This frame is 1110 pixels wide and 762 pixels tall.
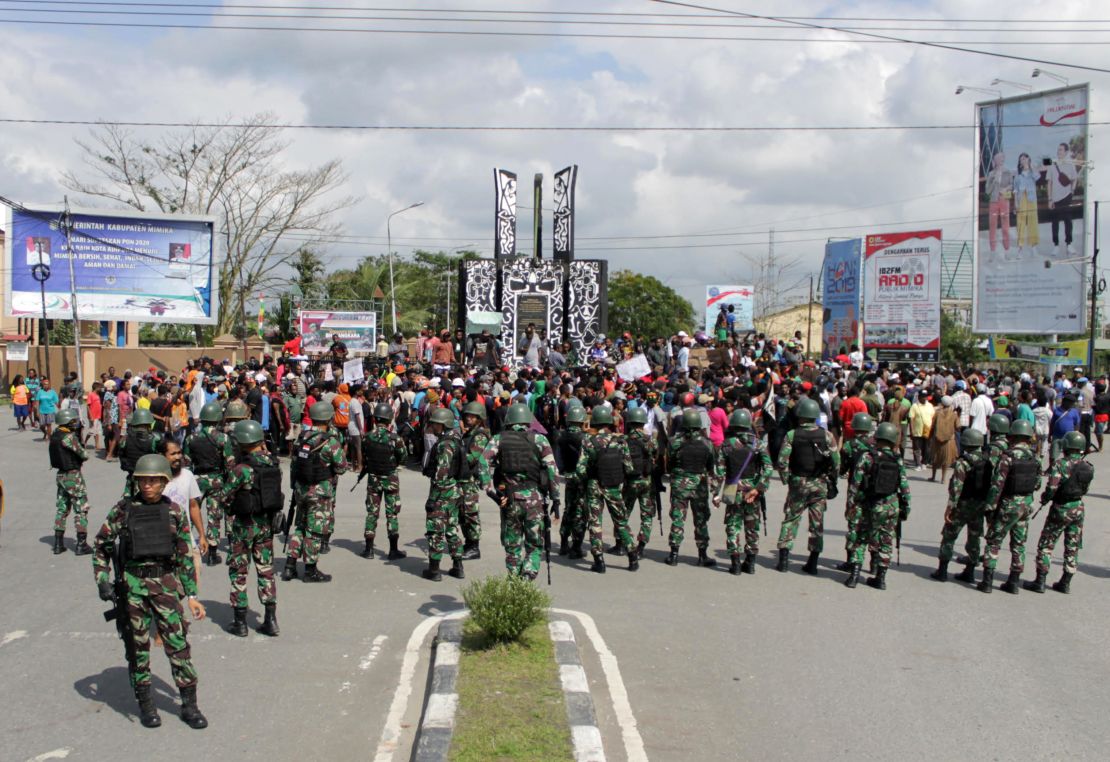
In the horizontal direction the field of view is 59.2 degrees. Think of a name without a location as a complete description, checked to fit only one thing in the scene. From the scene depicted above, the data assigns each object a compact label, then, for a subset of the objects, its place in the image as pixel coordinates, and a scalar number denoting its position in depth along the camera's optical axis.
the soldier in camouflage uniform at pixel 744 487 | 10.10
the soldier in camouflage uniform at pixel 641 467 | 10.51
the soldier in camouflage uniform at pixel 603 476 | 10.18
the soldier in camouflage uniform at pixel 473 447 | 9.64
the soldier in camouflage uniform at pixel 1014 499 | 9.70
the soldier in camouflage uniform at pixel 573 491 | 10.74
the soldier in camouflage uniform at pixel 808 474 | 10.15
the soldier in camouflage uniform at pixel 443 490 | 9.59
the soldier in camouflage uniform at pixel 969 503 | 9.99
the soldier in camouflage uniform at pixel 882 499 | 9.73
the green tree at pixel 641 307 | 64.38
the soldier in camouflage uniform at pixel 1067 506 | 9.61
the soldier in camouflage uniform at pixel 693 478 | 10.33
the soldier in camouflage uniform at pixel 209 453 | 10.11
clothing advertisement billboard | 31.98
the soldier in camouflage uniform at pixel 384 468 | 10.38
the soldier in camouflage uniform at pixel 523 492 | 9.06
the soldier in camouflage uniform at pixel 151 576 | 5.97
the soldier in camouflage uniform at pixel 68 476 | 10.64
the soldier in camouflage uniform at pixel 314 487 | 9.44
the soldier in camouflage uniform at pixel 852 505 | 9.94
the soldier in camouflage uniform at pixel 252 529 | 7.70
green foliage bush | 7.02
